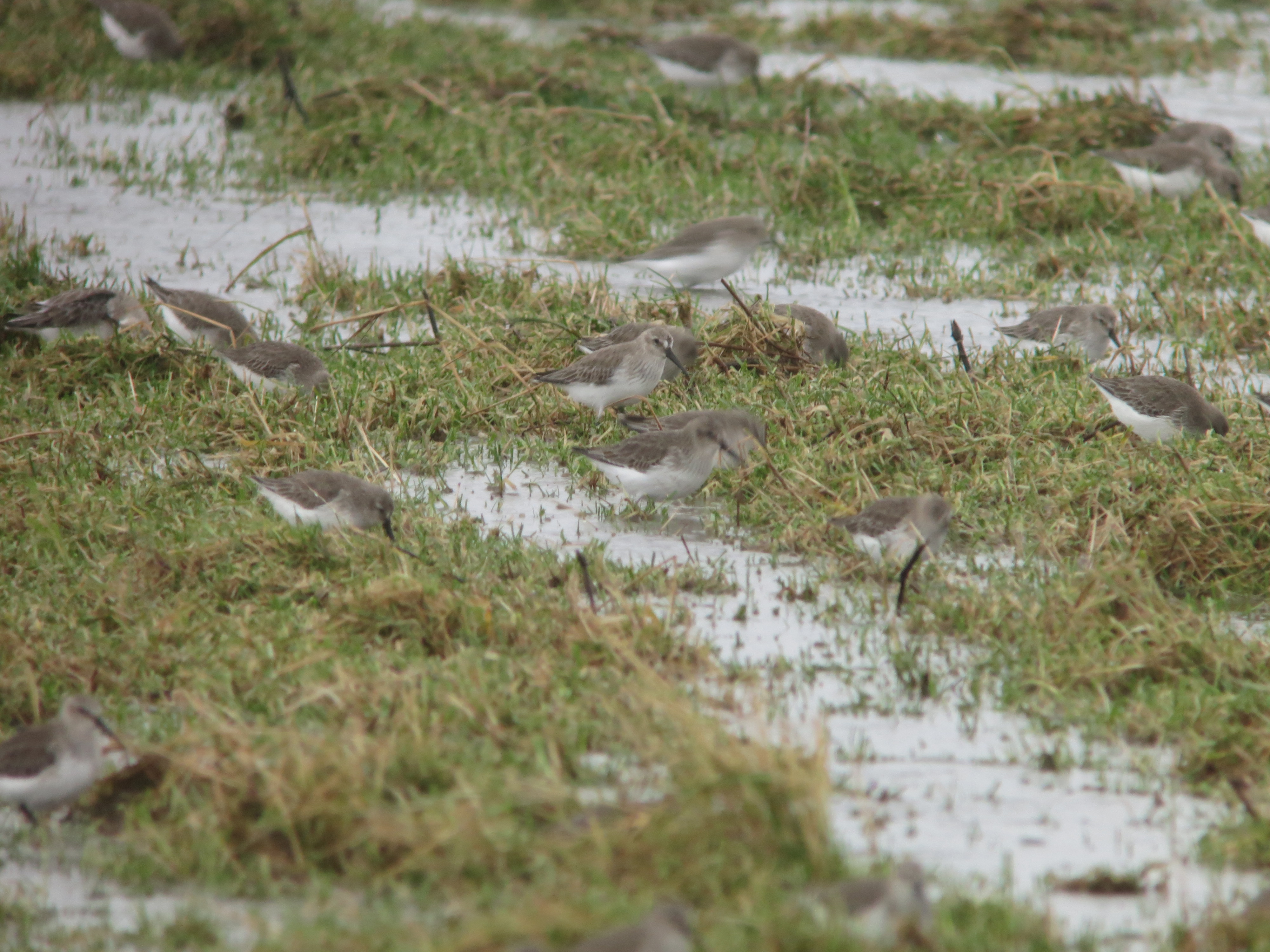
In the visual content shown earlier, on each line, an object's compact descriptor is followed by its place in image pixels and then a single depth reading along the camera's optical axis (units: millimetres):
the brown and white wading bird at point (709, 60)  31703
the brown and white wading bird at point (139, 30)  32281
